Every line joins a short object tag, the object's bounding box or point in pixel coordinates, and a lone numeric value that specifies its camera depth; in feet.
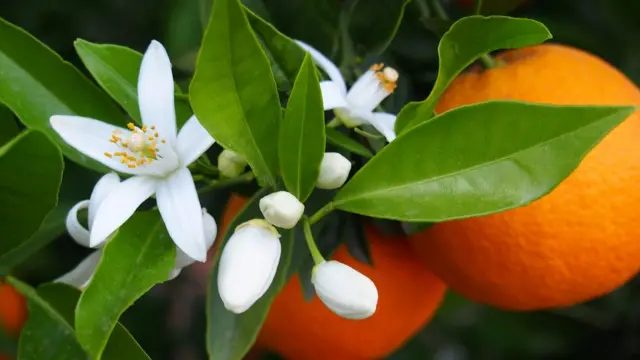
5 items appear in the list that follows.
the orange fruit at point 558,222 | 1.36
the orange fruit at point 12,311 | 1.95
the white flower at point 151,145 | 1.27
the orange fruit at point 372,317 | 1.49
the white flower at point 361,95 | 1.31
